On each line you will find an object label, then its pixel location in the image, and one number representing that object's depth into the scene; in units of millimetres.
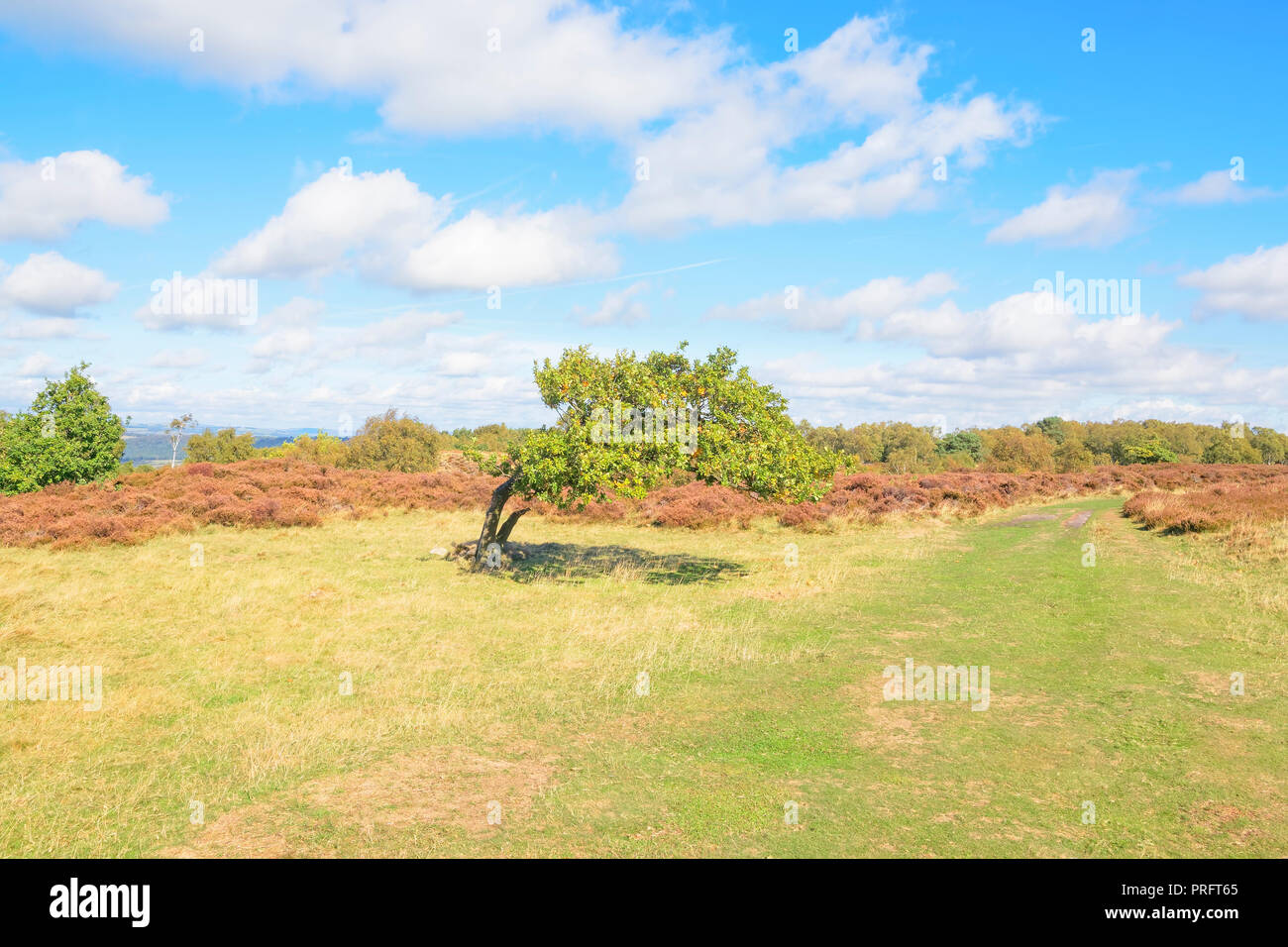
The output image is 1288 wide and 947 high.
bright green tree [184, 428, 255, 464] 63062
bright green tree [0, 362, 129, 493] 34750
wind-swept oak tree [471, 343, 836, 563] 19609
